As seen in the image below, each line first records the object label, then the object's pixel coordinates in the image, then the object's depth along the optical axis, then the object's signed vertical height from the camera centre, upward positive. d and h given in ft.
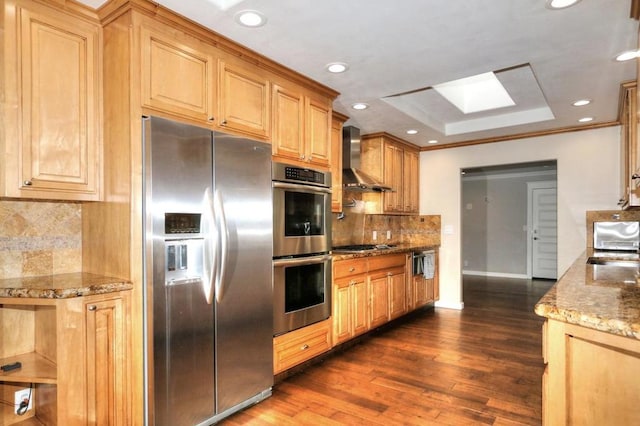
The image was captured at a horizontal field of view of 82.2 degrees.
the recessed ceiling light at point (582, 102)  11.59 +3.51
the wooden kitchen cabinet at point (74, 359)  5.72 -2.44
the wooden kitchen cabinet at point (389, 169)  16.01 +1.95
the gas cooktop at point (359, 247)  14.57 -1.44
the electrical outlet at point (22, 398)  6.70 -3.38
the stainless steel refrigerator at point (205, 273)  6.44 -1.17
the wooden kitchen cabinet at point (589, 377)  3.92 -1.90
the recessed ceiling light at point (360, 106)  11.96 +3.54
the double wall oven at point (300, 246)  8.93 -0.87
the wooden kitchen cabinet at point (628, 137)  9.17 +2.15
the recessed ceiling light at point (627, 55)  8.32 +3.63
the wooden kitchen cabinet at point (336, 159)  12.23 +1.88
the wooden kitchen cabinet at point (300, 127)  9.26 +2.33
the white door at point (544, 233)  26.48 -1.58
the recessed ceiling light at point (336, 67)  8.94 +3.62
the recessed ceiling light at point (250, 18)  6.75 +3.68
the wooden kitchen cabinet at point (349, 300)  11.12 -2.79
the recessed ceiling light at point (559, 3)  6.35 +3.65
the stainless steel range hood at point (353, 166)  13.94 +1.86
